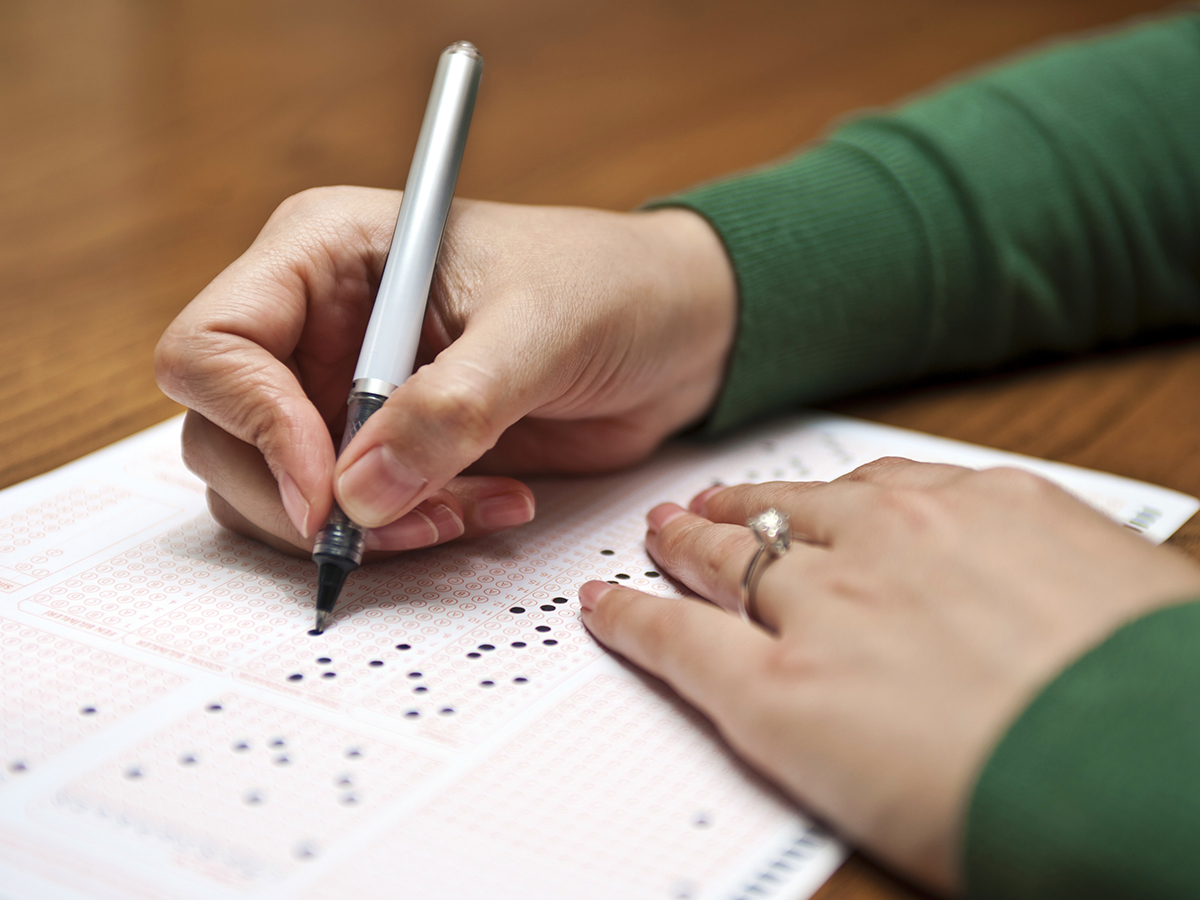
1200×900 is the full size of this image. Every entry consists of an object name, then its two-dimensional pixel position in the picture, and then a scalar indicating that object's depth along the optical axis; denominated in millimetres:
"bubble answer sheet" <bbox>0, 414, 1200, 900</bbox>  359
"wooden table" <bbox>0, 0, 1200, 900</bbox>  711
